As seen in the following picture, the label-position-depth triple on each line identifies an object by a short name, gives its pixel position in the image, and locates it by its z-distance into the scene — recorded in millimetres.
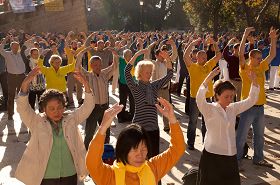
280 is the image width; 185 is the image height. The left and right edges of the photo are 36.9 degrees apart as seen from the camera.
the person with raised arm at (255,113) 7113
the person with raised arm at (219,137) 4996
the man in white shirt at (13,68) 10820
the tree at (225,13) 37375
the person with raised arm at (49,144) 4285
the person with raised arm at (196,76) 8125
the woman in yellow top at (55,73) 8727
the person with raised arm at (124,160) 2906
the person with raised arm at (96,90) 7406
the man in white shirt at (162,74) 9977
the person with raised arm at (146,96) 5844
